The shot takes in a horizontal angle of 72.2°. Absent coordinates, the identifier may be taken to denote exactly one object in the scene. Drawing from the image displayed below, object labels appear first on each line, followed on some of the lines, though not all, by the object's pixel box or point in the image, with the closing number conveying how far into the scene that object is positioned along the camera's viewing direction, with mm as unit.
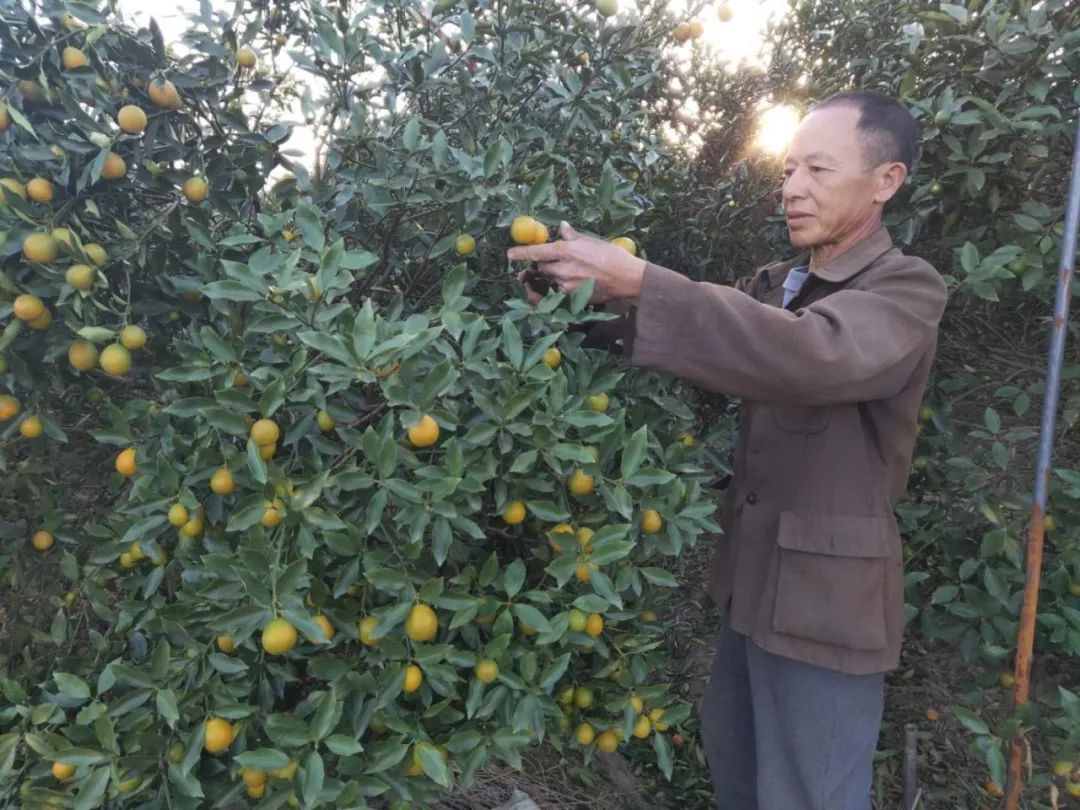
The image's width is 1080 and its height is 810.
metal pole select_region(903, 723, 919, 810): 2164
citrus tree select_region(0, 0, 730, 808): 1124
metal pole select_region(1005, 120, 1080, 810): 1495
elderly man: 1248
